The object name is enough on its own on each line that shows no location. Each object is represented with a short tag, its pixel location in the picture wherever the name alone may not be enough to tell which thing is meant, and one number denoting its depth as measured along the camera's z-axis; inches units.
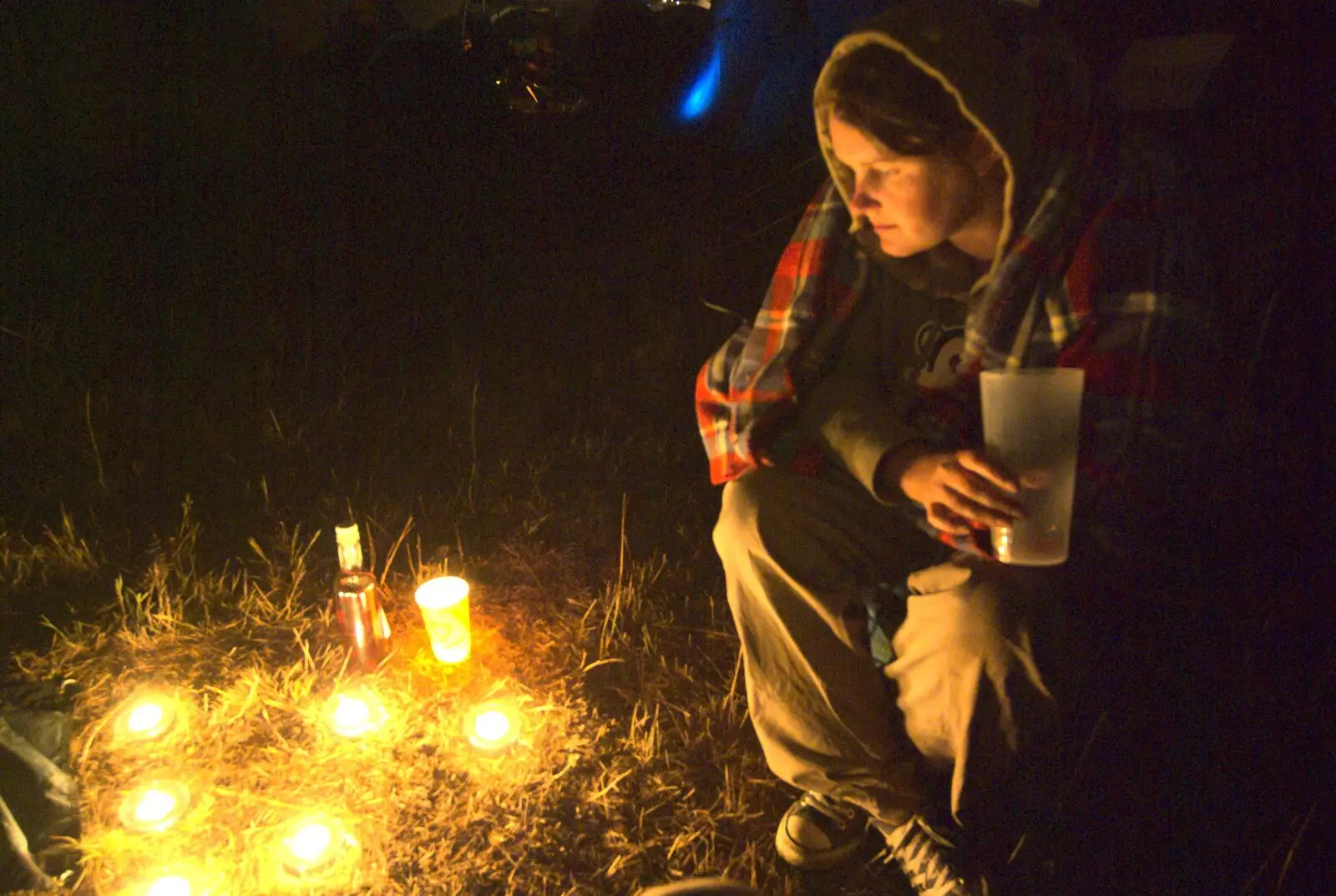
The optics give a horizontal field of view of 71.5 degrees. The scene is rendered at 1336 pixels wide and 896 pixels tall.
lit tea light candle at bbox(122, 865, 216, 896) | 72.9
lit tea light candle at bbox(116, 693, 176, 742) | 88.5
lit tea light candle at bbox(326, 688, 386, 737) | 89.4
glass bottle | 95.7
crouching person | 61.2
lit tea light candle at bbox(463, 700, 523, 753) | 87.5
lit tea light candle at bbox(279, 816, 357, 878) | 75.4
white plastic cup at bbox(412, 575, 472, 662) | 95.4
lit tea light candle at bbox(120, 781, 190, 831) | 78.8
